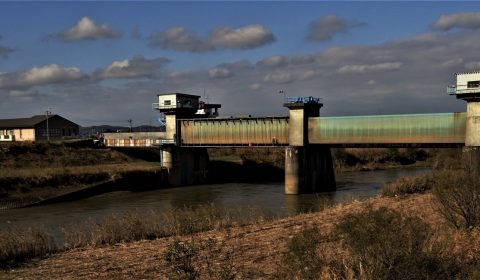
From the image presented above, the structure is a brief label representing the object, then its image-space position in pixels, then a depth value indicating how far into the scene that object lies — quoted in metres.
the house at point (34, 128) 83.75
